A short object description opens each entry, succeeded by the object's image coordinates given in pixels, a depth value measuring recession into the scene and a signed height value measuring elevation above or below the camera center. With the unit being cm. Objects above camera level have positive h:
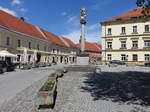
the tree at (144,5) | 669 +328
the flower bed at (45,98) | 381 -139
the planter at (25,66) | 1543 -119
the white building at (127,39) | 2560 +480
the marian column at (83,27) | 1370 +392
